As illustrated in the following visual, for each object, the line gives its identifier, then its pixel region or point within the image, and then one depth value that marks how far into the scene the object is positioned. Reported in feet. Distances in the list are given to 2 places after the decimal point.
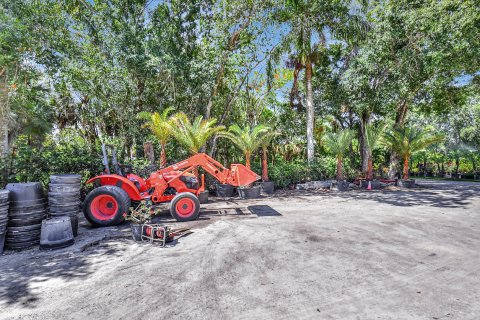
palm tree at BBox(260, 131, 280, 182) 39.60
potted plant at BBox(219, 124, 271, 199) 38.01
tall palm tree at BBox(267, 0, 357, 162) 43.47
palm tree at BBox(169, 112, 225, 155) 33.91
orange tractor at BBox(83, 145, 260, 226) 19.84
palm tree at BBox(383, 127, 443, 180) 47.03
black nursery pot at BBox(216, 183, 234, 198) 36.25
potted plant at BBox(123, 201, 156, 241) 16.49
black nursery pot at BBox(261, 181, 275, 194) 39.34
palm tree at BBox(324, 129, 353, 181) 44.39
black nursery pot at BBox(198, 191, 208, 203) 30.71
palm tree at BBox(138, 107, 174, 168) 33.59
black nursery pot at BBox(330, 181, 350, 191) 43.16
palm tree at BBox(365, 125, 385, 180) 46.47
